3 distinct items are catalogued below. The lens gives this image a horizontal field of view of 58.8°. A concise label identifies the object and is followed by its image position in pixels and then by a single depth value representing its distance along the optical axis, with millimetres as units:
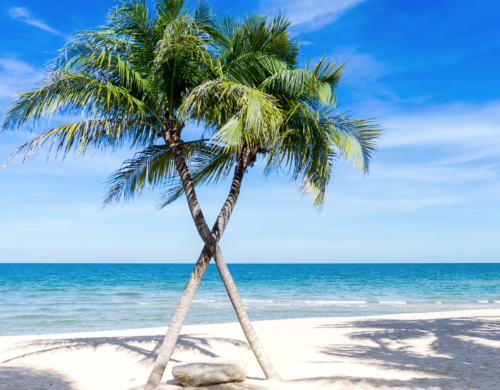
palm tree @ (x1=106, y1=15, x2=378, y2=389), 5699
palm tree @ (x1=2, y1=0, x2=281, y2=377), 5367
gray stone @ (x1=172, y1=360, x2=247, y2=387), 5535
